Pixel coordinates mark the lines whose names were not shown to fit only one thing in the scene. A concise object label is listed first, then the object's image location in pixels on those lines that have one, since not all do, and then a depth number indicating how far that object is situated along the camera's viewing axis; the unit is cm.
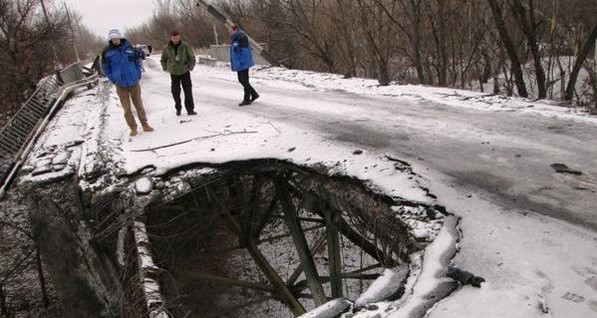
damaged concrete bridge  365
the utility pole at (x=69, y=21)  2961
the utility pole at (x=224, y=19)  1770
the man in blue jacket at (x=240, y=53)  851
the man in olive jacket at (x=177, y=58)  788
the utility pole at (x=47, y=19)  2540
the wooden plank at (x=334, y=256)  558
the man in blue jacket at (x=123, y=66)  676
